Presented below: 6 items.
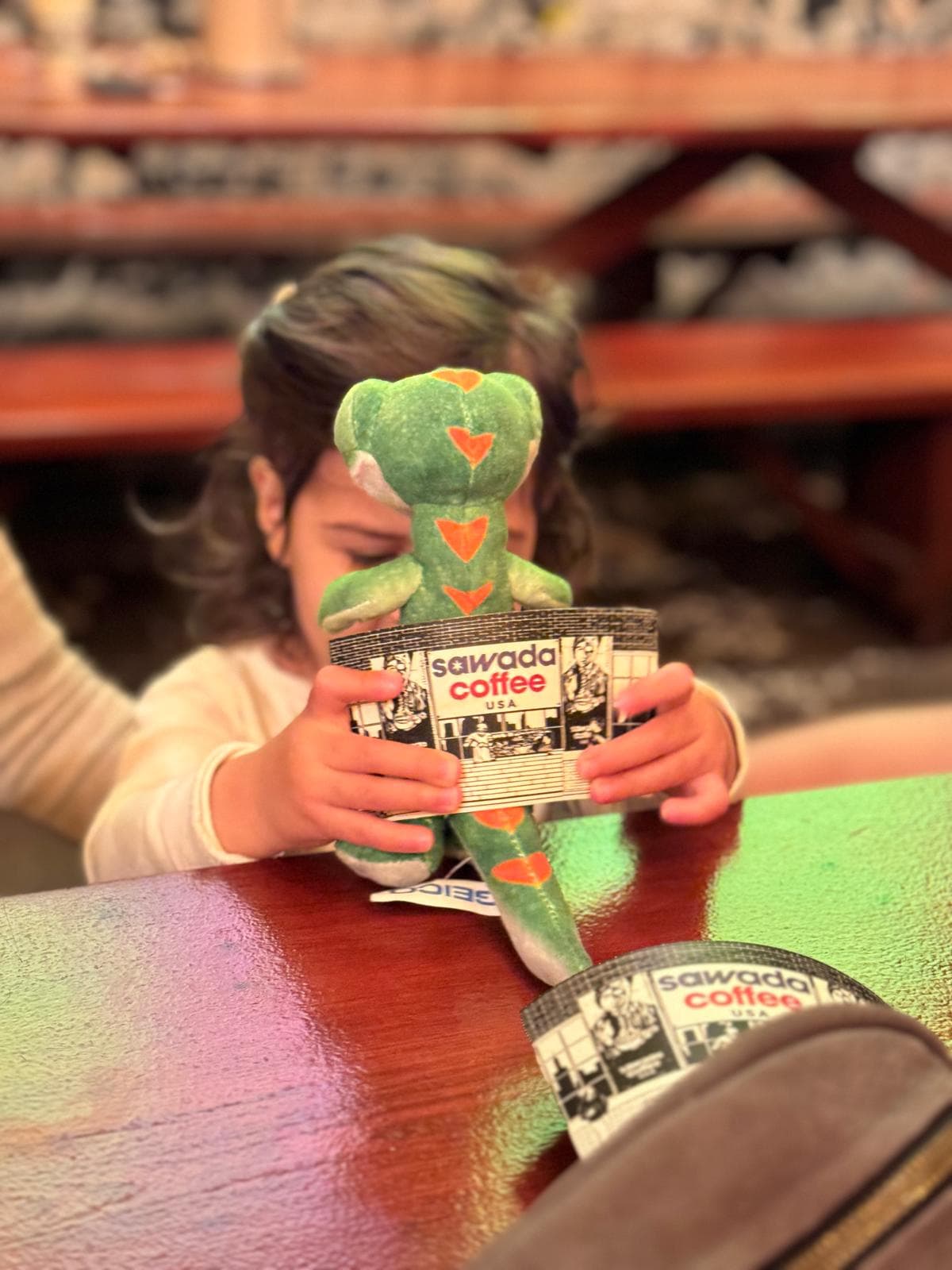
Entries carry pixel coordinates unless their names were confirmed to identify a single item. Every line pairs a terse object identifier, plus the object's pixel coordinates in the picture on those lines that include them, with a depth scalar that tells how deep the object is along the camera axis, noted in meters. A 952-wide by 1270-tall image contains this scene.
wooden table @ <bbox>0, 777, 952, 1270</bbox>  0.43
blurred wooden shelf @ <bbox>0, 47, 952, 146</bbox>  2.36
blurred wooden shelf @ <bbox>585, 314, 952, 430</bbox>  2.33
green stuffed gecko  0.57
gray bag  0.36
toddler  0.63
